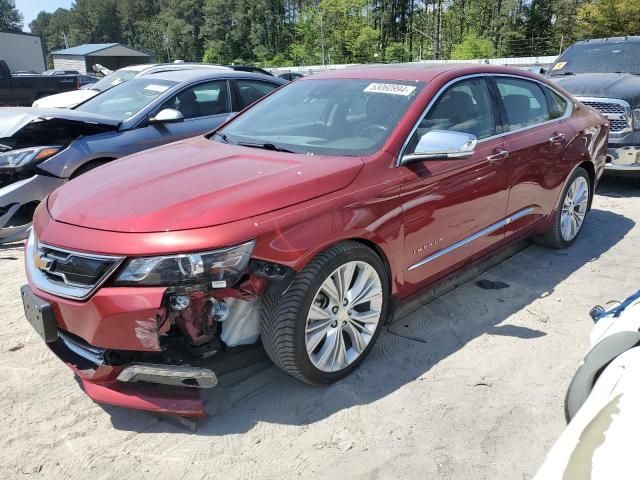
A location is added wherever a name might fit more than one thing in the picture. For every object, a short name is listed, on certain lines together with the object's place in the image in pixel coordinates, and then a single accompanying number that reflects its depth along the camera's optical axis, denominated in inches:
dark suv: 269.0
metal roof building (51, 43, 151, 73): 2596.0
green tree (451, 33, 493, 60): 1850.9
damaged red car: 95.0
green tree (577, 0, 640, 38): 1306.6
